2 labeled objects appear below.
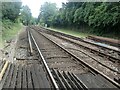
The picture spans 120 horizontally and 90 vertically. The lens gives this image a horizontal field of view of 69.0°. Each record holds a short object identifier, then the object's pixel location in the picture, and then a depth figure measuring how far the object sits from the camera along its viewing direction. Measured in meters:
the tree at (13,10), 17.31
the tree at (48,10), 35.95
